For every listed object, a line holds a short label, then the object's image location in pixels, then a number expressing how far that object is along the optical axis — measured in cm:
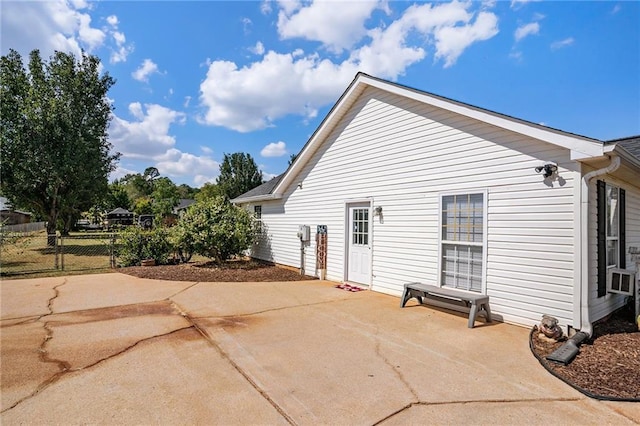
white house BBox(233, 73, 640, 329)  471
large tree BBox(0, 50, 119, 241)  1709
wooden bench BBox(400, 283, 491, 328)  510
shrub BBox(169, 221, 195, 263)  1075
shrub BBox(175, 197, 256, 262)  1065
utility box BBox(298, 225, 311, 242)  985
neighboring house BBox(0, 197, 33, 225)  3575
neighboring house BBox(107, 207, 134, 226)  3877
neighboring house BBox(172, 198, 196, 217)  4508
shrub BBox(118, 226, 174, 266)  1114
